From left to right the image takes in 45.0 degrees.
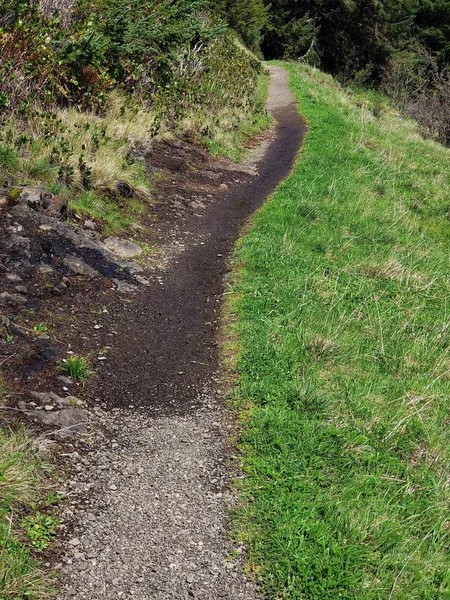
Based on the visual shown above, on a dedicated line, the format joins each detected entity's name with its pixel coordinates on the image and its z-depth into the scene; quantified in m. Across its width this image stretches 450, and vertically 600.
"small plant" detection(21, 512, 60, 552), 2.89
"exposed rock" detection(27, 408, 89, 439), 3.76
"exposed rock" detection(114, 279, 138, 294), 5.88
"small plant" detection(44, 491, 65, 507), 3.17
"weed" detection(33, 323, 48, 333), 4.73
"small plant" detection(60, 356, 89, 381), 4.33
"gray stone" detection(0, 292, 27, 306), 4.89
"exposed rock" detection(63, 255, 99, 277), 5.79
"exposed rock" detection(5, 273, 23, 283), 5.18
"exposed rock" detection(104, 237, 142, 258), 6.61
